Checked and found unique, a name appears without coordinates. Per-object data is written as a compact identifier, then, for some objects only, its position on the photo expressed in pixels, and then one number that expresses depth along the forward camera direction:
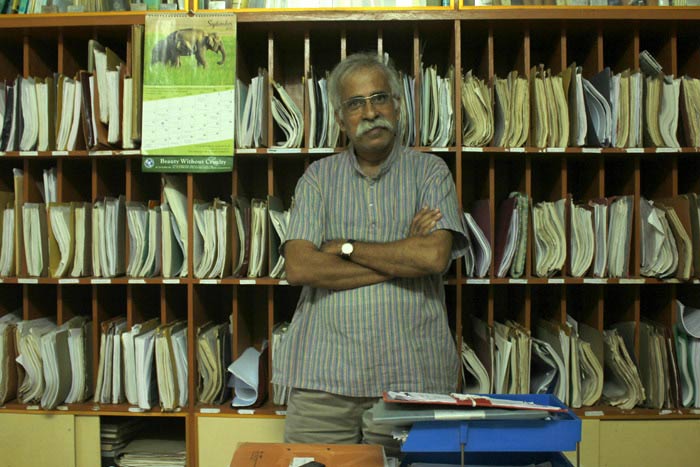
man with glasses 1.67
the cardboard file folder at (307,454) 1.04
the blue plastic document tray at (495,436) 0.92
